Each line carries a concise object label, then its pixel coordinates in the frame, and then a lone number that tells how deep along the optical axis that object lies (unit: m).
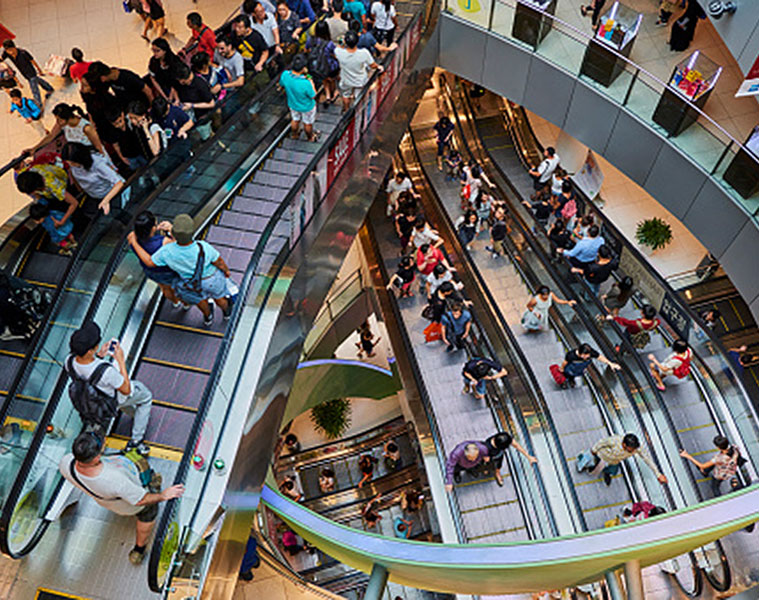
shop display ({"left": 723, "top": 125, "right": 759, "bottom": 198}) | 10.75
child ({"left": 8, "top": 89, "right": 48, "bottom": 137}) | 13.26
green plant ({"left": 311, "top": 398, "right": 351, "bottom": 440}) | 14.97
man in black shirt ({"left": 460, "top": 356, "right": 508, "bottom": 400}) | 9.55
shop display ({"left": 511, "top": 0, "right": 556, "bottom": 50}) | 12.81
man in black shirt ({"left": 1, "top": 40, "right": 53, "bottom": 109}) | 13.14
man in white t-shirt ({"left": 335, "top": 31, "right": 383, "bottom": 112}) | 9.03
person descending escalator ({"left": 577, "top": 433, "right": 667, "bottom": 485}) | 8.84
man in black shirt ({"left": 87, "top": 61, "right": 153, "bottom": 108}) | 7.80
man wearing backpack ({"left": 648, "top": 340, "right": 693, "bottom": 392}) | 10.03
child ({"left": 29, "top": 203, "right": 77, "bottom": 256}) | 7.42
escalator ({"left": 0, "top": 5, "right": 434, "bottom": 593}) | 5.75
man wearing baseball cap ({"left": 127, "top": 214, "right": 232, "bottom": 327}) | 6.09
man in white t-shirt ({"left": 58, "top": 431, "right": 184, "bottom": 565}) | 4.97
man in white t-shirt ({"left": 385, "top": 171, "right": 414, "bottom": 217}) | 12.35
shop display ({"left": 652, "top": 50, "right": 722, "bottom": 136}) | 11.50
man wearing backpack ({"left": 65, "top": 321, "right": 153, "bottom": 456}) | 5.36
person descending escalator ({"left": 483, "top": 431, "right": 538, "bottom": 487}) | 8.78
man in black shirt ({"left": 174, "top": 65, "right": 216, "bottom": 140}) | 8.51
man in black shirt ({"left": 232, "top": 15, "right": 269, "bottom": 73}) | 9.56
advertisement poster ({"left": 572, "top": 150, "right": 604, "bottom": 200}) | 15.10
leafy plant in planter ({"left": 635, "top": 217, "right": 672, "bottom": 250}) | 14.50
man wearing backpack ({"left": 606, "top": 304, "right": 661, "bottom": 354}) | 10.68
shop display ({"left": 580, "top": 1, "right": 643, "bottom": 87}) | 12.30
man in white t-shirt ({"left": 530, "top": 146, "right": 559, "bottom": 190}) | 12.88
